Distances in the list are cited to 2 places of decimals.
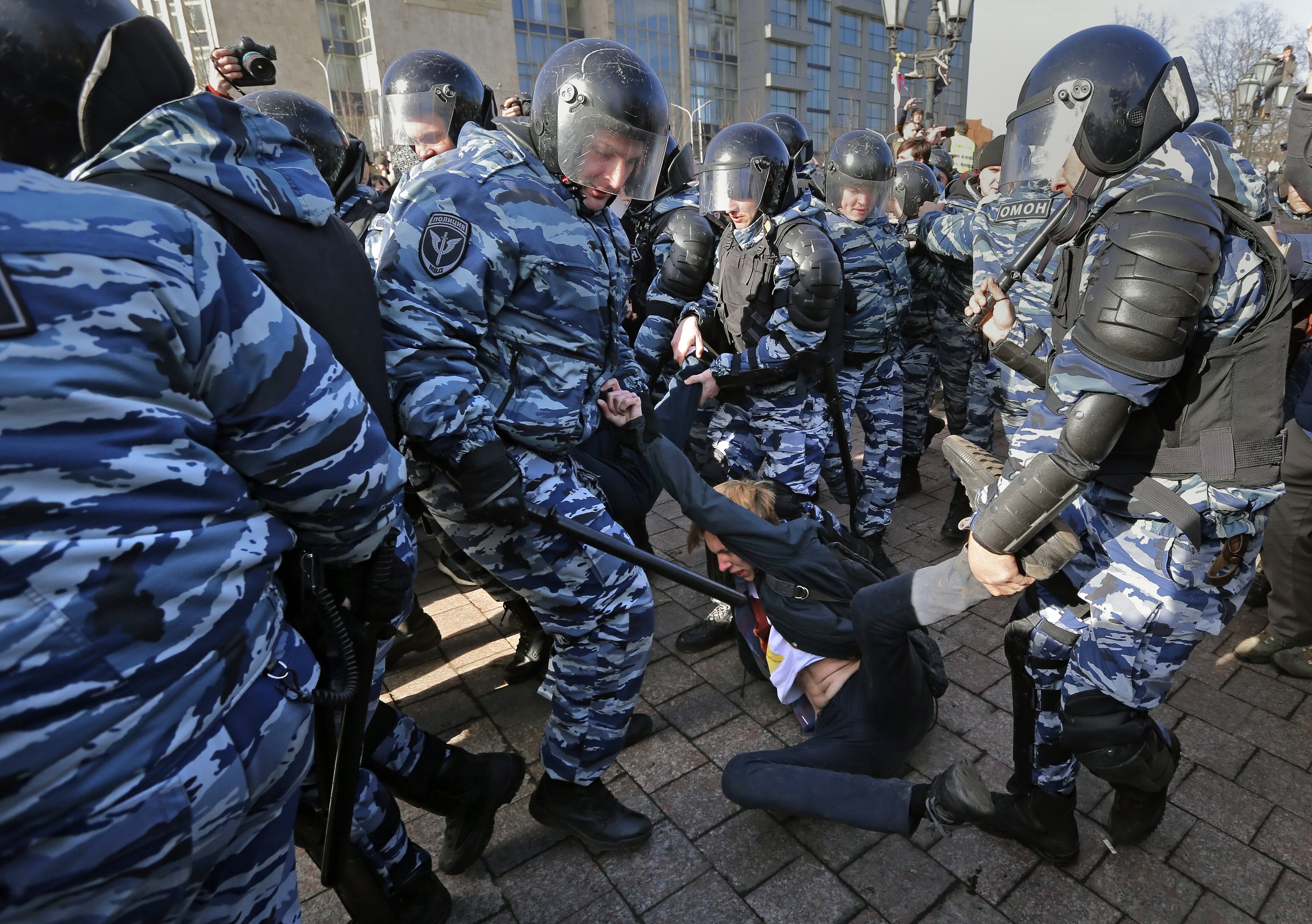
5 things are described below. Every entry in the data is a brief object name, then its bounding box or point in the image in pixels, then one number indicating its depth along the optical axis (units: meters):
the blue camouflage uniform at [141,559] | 0.84
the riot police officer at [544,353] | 2.00
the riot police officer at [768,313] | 3.62
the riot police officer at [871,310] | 4.28
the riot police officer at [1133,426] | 1.73
